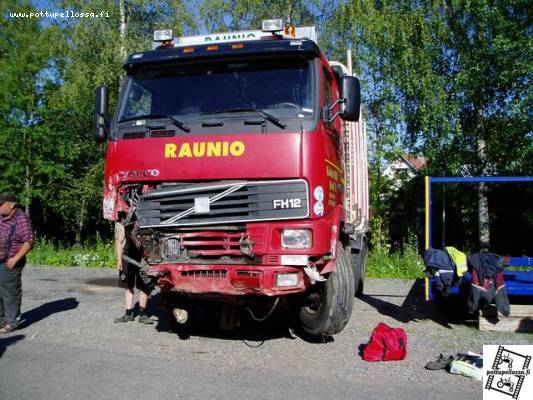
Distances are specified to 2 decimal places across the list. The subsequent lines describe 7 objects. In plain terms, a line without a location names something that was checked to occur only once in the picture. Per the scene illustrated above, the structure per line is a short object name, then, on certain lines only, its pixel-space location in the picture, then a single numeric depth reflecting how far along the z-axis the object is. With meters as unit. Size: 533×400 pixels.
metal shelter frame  7.46
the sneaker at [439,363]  5.34
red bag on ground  5.64
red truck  5.29
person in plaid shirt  6.86
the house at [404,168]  16.79
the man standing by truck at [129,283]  7.16
